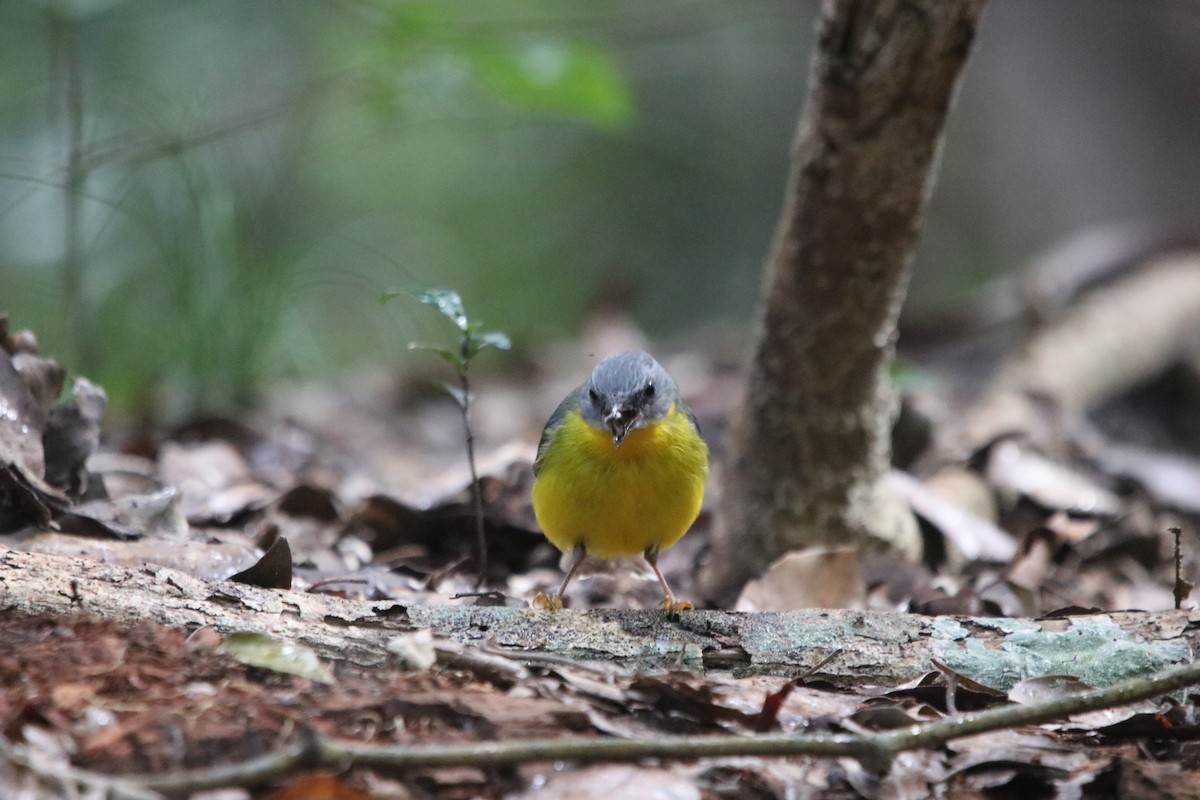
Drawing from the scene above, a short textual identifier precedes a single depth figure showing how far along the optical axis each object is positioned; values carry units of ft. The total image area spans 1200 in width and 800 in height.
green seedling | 23.61
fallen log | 18.22
